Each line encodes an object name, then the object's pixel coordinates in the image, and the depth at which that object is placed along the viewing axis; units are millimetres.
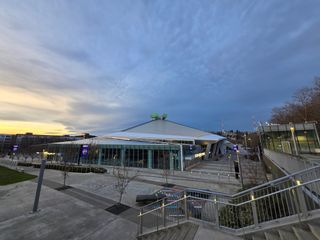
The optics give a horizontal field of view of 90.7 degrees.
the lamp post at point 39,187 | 9844
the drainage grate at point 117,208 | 10250
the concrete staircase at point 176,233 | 5449
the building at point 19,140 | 106388
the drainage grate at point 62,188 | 14884
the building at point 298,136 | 25072
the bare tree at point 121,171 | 11388
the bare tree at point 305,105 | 28792
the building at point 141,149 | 30625
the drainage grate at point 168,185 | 17039
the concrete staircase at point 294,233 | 3754
